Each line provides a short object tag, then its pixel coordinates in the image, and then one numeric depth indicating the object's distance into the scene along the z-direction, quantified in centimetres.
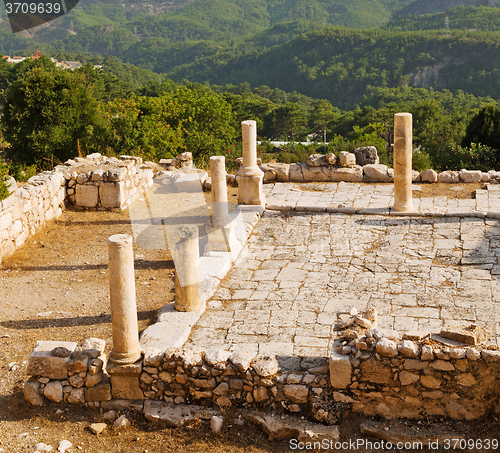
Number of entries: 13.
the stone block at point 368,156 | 1483
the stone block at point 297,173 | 1448
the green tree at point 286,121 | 6006
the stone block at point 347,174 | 1415
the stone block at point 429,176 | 1379
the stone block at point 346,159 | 1425
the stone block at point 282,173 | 1452
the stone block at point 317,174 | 1436
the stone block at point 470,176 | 1372
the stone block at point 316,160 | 1434
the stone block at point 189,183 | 1377
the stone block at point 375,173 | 1405
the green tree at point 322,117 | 6181
